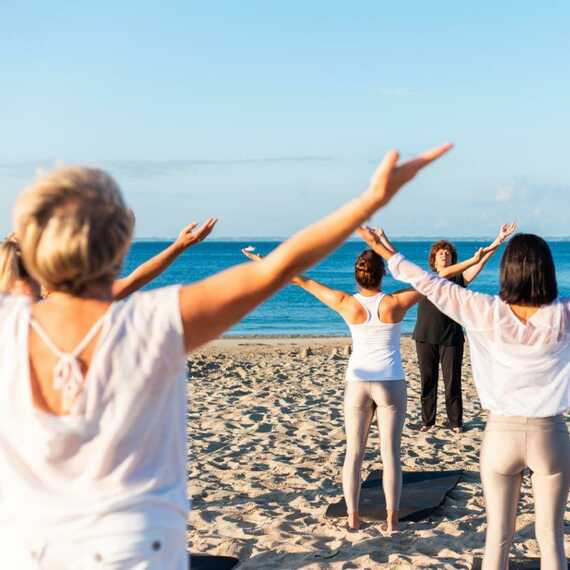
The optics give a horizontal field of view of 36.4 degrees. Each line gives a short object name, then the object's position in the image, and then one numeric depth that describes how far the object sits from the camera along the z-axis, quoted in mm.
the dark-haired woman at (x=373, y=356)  5836
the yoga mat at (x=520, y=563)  5410
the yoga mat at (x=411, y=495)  6595
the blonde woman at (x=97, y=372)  1929
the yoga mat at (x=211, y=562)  5457
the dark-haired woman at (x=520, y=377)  3896
